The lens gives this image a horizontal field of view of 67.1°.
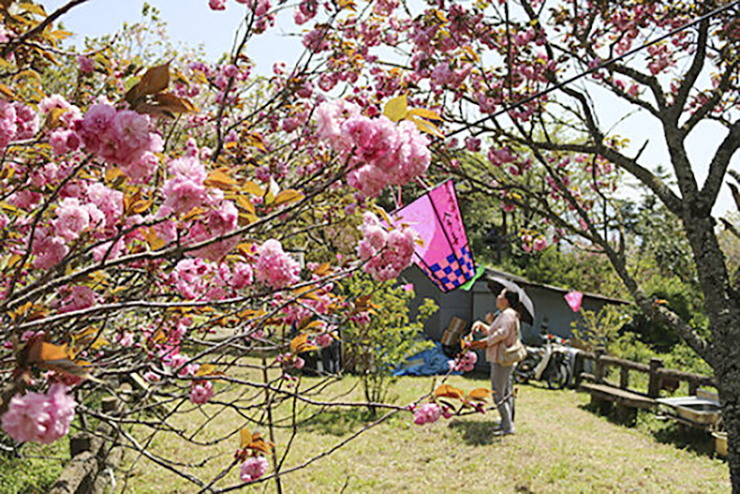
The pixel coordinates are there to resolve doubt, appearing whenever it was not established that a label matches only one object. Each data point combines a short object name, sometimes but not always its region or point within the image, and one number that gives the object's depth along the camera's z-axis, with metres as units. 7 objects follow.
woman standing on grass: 5.36
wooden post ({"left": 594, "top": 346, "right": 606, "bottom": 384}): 7.88
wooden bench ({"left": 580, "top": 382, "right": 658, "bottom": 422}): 6.41
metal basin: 5.53
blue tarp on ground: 9.34
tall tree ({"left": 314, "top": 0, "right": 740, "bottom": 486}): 3.06
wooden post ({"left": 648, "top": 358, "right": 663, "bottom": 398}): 6.79
